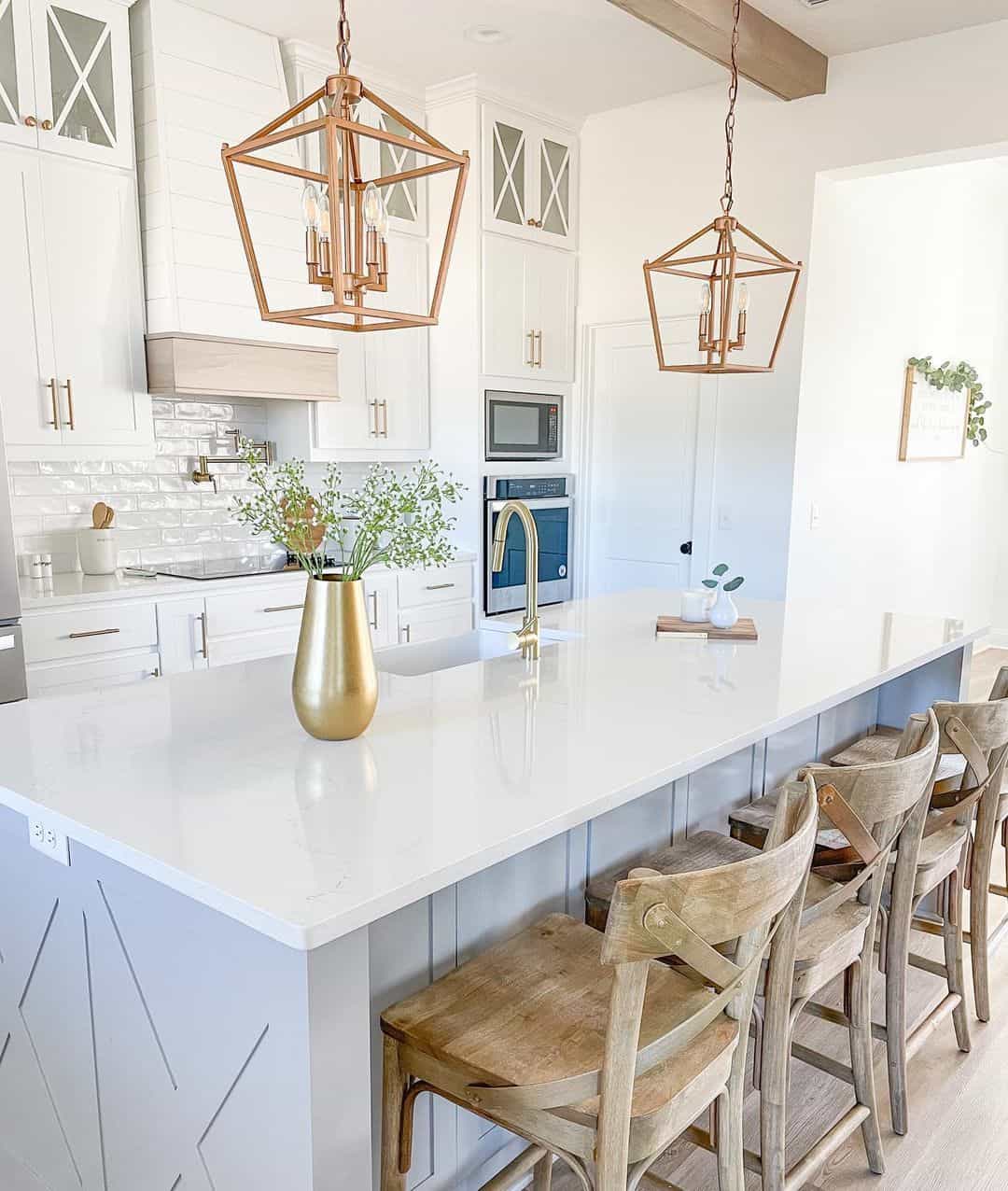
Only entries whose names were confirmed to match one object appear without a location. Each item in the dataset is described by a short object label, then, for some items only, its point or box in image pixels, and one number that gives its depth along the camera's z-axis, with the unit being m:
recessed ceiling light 3.75
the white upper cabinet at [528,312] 4.61
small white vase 2.69
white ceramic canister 3.70
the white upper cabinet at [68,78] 3.16
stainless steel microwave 4.64
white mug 2.77
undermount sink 2.61
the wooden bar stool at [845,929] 1.55
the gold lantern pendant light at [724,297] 2.40
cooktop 3.75
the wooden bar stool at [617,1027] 1.14
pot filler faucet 4.16
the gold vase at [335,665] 1.57
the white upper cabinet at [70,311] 3.23
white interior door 4.69
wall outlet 1.50
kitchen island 1.18
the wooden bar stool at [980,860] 2.35
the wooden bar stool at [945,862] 1.95
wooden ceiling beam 3.24
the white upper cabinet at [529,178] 4.48
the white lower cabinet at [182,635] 3.48
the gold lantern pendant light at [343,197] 1.47
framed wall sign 5.39
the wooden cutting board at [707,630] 2.64
